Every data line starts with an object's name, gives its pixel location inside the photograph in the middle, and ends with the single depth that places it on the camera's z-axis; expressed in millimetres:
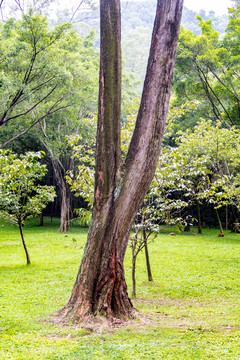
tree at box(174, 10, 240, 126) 17797
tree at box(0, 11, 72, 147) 13586
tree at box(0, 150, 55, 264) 10131
